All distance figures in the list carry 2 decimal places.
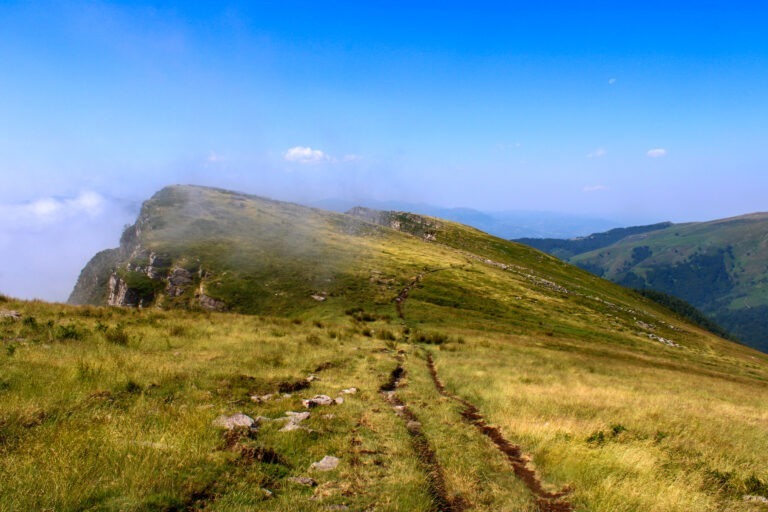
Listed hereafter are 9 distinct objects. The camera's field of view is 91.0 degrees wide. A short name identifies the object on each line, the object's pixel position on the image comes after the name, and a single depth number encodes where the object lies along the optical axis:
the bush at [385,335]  34.53
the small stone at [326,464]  9.27
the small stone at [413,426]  13.03
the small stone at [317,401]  13.65
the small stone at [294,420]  11.19
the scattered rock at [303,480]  8.43
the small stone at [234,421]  10.55
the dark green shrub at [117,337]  19.28
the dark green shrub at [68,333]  18.70
